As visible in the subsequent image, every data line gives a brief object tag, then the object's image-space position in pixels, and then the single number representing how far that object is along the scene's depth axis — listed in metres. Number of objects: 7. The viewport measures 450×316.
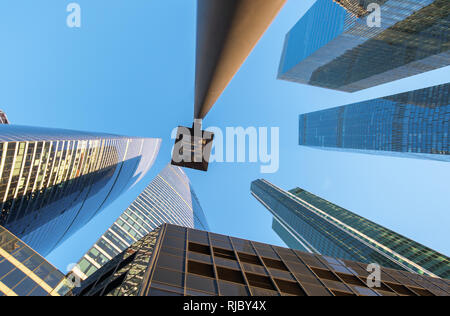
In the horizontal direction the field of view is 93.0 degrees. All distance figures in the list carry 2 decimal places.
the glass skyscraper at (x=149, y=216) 42.47
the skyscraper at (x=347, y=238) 72.62
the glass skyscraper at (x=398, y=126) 76.81
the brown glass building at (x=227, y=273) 11.73
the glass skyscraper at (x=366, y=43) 72.94
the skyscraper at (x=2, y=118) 133.27
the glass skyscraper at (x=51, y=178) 39.66
